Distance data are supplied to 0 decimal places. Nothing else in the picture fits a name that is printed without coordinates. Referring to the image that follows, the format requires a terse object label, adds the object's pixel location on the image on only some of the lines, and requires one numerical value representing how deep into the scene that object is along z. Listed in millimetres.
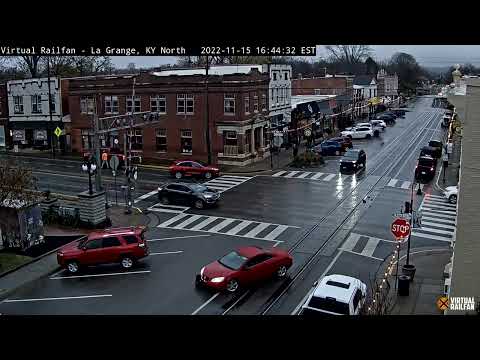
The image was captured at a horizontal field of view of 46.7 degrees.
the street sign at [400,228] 13219
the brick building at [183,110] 31969
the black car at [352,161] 28608
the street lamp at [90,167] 18766
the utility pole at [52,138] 34000
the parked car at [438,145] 32125
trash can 12328
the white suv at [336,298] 11000
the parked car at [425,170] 26312
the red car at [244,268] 12734
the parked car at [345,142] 35500
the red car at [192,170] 27422
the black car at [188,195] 21328
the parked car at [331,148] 34281
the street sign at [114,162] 20953
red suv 14398
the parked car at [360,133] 41844
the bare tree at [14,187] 15742
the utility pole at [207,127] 31416
